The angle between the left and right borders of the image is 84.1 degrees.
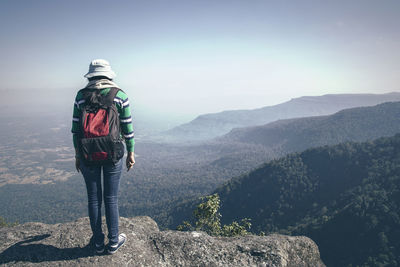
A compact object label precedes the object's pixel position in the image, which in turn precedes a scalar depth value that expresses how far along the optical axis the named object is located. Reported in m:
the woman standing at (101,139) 3.73
